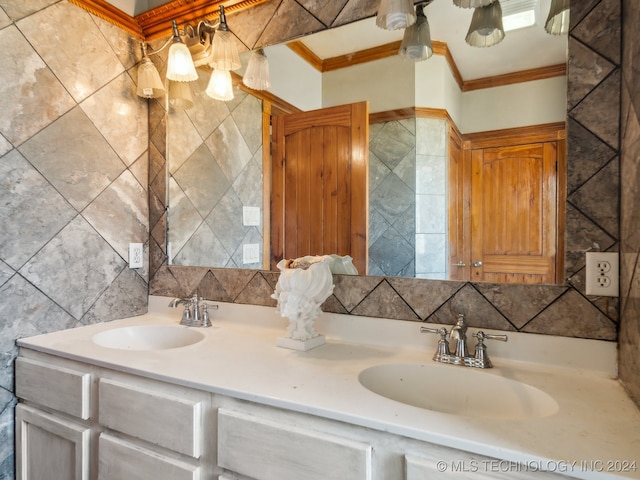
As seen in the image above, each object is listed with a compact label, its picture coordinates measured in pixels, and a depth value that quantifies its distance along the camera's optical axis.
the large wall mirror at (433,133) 1.09
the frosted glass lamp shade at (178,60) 1.57
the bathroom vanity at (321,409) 0.67
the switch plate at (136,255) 1.69
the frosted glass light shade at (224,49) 1.52
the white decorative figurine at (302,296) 1.19
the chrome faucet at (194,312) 1.53
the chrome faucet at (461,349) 1.04
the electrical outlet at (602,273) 0.98
